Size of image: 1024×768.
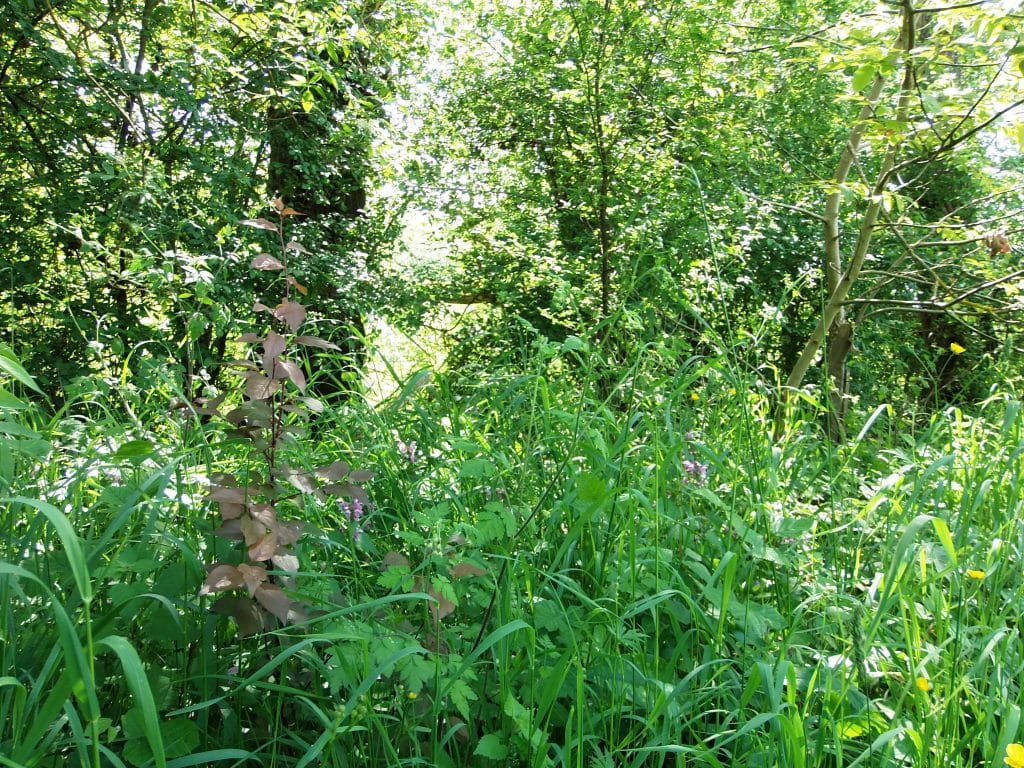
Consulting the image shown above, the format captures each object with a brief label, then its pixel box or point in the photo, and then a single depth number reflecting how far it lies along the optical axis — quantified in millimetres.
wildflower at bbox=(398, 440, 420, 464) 2125
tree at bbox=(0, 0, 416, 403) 4594
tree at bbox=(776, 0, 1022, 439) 2547
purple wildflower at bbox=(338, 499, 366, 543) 1720
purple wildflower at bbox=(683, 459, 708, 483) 2174
